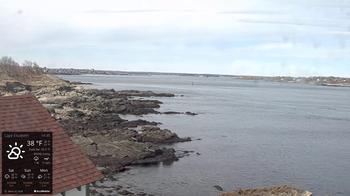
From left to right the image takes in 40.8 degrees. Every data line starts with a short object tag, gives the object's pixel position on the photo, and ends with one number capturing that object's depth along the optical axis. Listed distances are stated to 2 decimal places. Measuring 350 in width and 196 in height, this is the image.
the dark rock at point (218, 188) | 29.05
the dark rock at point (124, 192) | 27.01
